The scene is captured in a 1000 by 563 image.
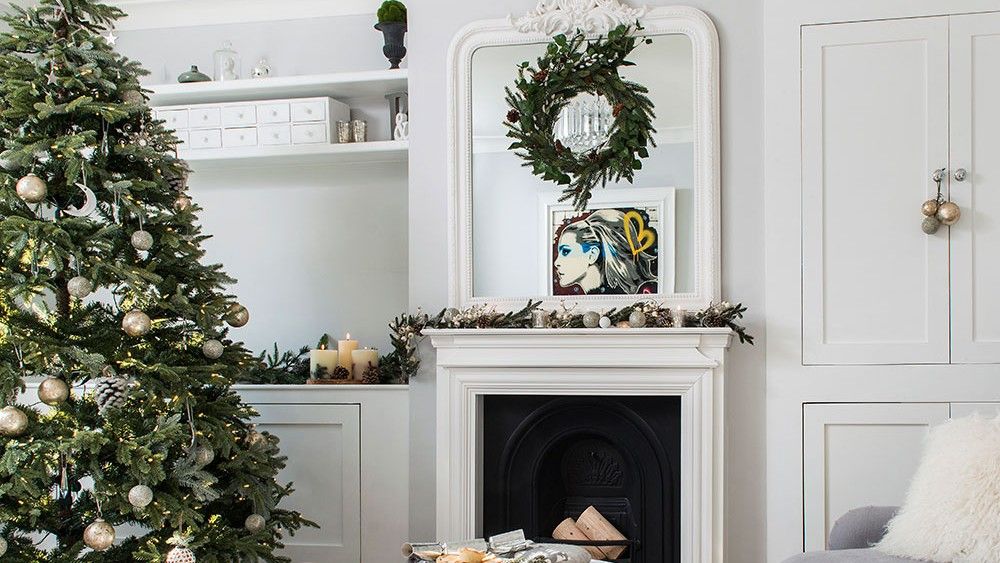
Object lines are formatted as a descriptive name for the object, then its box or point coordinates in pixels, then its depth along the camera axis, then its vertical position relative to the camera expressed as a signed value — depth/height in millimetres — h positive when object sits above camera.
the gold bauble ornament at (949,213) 3326 +215
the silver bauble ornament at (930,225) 3350 +177
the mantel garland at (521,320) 3477 -138
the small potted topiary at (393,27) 4039 +1004
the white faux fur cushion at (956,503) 2303 -520
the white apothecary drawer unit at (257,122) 4102 +644
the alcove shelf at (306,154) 4062 +515
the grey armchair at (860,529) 2664 -649
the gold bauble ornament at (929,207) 3348 +236
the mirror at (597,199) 3598 +292
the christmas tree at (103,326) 2824 -127
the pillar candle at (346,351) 3984 -270
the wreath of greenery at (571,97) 3631 +607
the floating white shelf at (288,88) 4039 +784
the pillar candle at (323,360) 3965 -304
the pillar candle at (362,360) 3969 -304
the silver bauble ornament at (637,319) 3506 -132
